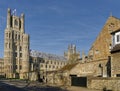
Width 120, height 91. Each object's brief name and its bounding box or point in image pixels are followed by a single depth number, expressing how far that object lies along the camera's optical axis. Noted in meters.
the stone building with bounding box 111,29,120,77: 16.74
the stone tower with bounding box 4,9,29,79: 69.21
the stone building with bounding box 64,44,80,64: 49.83
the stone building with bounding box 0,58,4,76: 69.58
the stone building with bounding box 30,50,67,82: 78.49
